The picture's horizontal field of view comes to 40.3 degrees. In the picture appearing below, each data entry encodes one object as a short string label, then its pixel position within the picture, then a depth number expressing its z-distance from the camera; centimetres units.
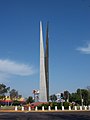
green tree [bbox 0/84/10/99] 6297
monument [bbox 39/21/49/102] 2472
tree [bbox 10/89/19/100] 7437
